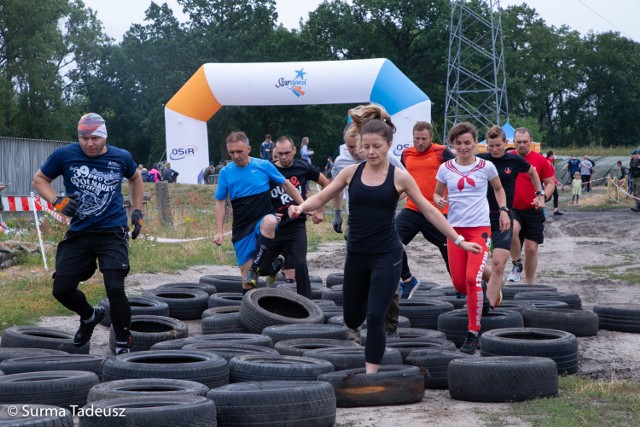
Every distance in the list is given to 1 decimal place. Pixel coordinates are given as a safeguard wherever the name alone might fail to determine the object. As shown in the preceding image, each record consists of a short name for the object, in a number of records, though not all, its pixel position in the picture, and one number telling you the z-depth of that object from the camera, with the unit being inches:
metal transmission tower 2527.1
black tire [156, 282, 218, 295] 426.6
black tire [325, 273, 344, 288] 462.3
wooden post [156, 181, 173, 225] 781.9
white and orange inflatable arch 1134.4
